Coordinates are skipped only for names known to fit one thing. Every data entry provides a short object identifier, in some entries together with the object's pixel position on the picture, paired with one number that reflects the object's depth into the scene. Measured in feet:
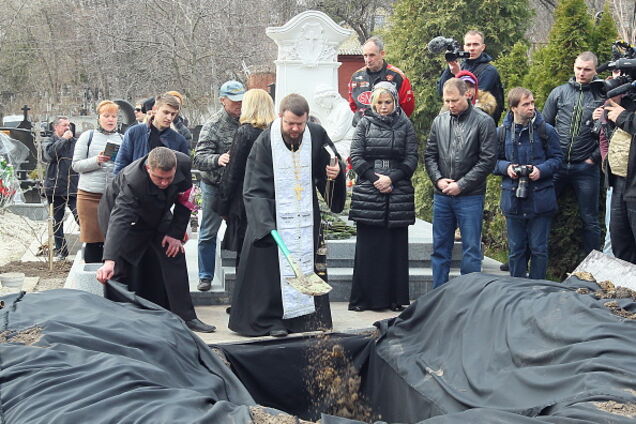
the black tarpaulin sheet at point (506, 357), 11.10
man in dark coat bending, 19.62
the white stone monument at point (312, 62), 37.86
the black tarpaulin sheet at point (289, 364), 17.66
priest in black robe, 21.39
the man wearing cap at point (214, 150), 23.34
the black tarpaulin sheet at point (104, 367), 9.87
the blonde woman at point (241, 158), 22.27
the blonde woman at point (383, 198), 23.17
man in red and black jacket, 26.99
